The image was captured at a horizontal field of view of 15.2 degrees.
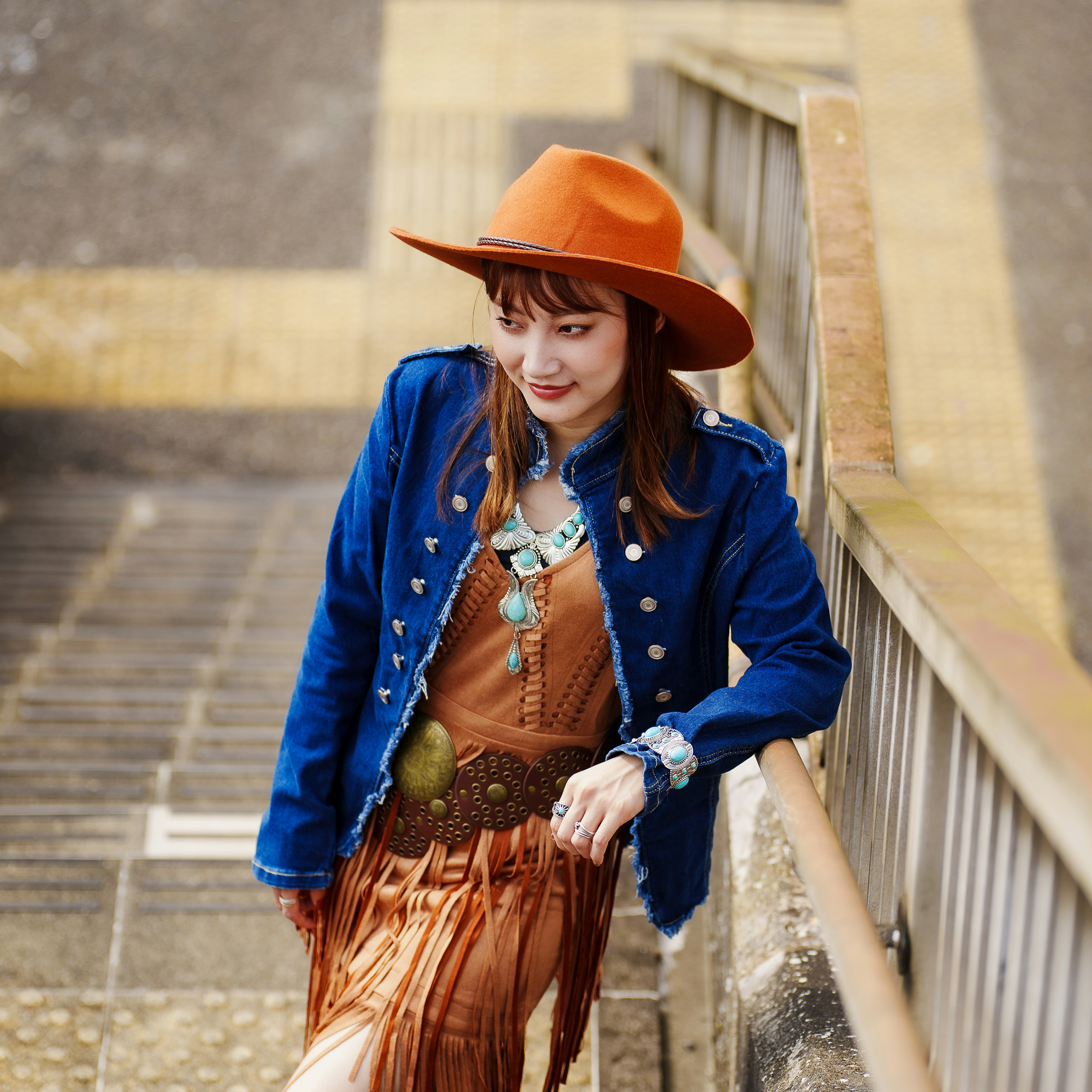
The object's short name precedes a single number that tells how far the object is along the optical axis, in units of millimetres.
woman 3902
